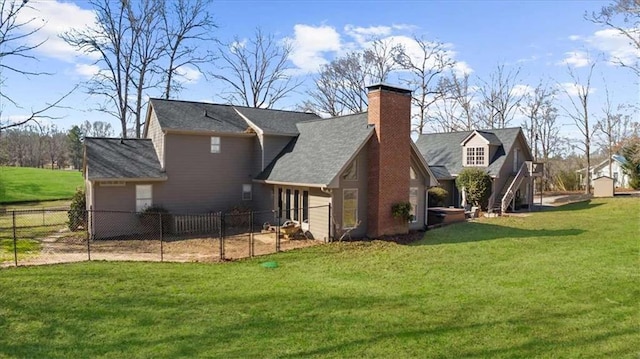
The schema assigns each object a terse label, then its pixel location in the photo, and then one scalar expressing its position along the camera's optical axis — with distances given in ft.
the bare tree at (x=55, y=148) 255.11
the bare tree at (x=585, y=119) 135.13
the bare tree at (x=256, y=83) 134.92
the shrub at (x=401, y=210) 55.31
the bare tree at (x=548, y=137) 157.58
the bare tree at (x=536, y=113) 152.76
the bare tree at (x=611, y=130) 147.80
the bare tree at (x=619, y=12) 76.74
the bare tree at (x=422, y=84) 140.97
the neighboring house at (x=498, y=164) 86.94
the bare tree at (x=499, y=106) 152.76
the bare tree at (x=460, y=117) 153.69
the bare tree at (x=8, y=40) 47.01
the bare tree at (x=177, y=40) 107.65
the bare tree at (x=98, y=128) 271.20
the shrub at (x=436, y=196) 79.61
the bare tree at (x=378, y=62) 142.20
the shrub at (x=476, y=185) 84.07
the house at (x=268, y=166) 54.24
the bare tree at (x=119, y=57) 96.53
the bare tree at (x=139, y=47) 99.81
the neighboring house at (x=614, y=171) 147.51
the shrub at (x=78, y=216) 62.38
